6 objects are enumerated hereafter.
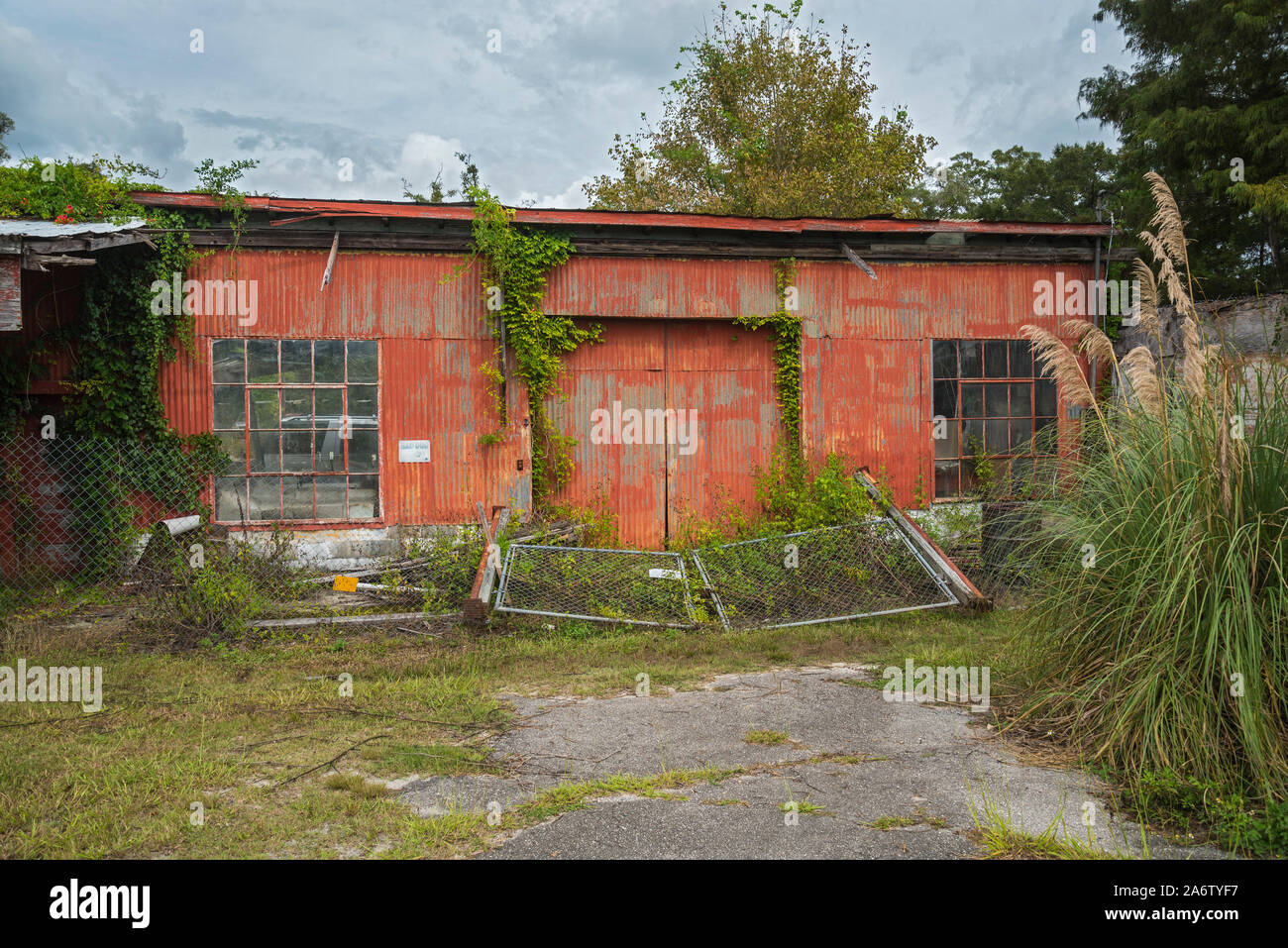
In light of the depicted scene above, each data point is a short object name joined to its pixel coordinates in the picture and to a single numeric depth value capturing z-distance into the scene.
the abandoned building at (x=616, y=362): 10.80
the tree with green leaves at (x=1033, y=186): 34.31
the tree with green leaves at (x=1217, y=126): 16.88
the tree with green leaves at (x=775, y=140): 26.23
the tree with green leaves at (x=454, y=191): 30.61
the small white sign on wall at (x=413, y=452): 11.12
